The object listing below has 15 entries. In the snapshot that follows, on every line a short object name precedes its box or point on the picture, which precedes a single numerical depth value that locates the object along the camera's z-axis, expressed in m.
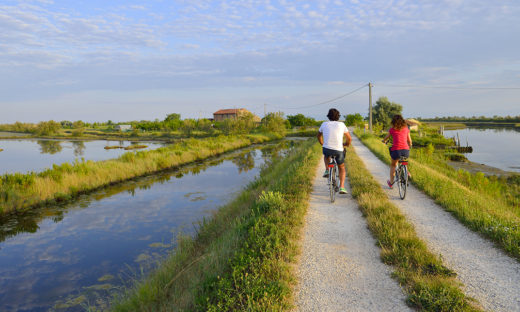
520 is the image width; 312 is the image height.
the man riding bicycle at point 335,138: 7.24
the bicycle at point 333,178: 7.50
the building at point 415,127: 68.38
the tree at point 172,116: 126.38
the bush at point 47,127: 77.12
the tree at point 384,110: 63.50
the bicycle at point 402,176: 7.51
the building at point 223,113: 134.25
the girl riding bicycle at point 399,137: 7.49
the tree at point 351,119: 81.50
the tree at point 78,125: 78.04
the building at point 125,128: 93.72
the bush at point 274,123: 62.53
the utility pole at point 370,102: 34.75
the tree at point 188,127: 68.75
